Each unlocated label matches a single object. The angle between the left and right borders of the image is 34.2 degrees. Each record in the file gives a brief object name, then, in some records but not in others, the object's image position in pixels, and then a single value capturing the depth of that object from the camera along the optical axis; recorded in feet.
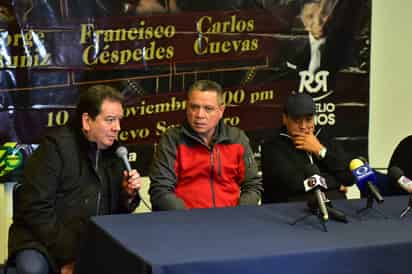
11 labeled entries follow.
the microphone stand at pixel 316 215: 7.06
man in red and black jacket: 9.76
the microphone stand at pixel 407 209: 7.80
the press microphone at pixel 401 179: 7.89
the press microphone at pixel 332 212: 7.38
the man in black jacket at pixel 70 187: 8.45
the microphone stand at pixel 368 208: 7.83
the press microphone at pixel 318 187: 7.03
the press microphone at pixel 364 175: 7.62
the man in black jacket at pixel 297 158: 10.23
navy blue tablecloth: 5.87
